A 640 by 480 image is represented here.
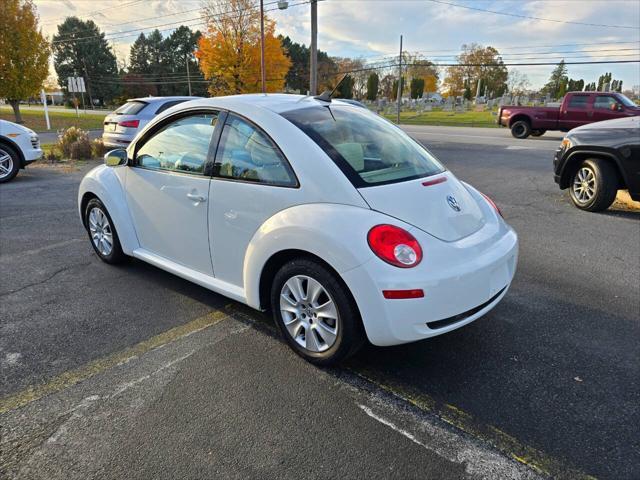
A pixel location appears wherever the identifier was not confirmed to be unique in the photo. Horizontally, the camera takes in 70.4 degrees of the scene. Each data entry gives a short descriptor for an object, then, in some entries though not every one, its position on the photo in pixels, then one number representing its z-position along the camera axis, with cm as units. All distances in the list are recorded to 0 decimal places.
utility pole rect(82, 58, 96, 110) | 7006
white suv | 909
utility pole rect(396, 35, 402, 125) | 3734
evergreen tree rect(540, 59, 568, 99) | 7744
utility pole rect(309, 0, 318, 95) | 2188
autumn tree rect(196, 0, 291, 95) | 3492
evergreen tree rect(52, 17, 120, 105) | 6981
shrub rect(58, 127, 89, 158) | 1261
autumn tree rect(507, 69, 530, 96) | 7219
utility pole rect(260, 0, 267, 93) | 2911
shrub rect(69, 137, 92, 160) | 1239
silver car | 1080
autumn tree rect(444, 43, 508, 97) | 6388
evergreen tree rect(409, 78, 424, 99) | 6275
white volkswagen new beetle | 249
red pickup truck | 1758
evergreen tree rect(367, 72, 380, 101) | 6020
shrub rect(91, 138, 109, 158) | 1256
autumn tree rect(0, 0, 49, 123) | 2211
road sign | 2436
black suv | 613
